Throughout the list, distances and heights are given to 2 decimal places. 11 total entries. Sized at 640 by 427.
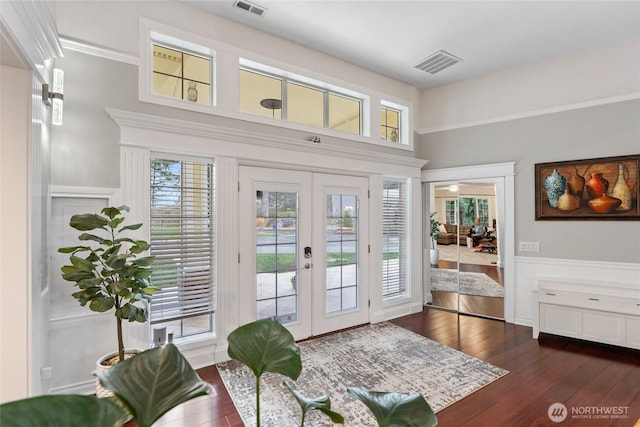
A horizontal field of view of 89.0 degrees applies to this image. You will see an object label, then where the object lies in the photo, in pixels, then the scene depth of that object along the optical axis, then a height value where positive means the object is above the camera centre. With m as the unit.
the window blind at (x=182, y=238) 3.11 -0.21
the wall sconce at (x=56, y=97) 2.34 +0.86
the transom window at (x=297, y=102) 3.81 +1.46
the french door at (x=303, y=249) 3.65 -0.42
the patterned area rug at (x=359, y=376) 2.56 -1.53
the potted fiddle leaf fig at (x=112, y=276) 2.26 -0.42
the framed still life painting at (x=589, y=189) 3.86 +0.32
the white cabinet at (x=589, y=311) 3.57 -1.13
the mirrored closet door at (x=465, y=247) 4.88 -0.50
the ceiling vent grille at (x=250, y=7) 3.20 +2.10
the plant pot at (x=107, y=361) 2.36 -1.11
